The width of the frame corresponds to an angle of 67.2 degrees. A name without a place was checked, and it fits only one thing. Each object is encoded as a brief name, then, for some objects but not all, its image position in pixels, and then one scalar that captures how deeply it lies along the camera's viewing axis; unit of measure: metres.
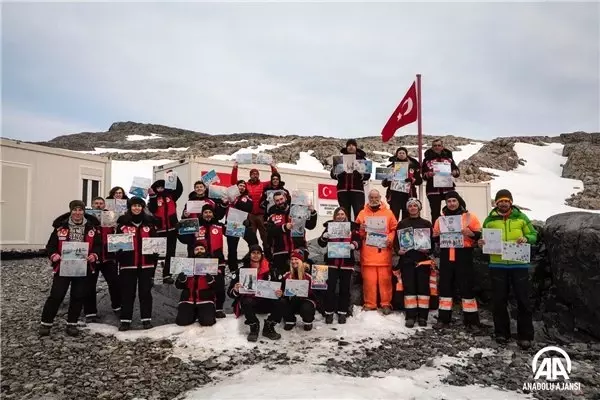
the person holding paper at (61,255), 6.54
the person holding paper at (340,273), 7.67
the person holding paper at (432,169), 8.87
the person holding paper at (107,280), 7.27
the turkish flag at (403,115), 11.45
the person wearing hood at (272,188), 8.76
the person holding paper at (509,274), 6.70
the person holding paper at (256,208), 9.08
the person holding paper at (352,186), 9.03
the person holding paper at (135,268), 6.98
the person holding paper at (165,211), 8.47
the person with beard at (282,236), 8.24
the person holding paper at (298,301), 7.23
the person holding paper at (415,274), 7.55
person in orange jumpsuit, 7.98
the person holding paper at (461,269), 7.32
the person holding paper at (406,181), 9.23
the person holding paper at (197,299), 7.03
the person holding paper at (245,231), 8.88
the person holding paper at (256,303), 6.82
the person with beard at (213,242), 7.54
